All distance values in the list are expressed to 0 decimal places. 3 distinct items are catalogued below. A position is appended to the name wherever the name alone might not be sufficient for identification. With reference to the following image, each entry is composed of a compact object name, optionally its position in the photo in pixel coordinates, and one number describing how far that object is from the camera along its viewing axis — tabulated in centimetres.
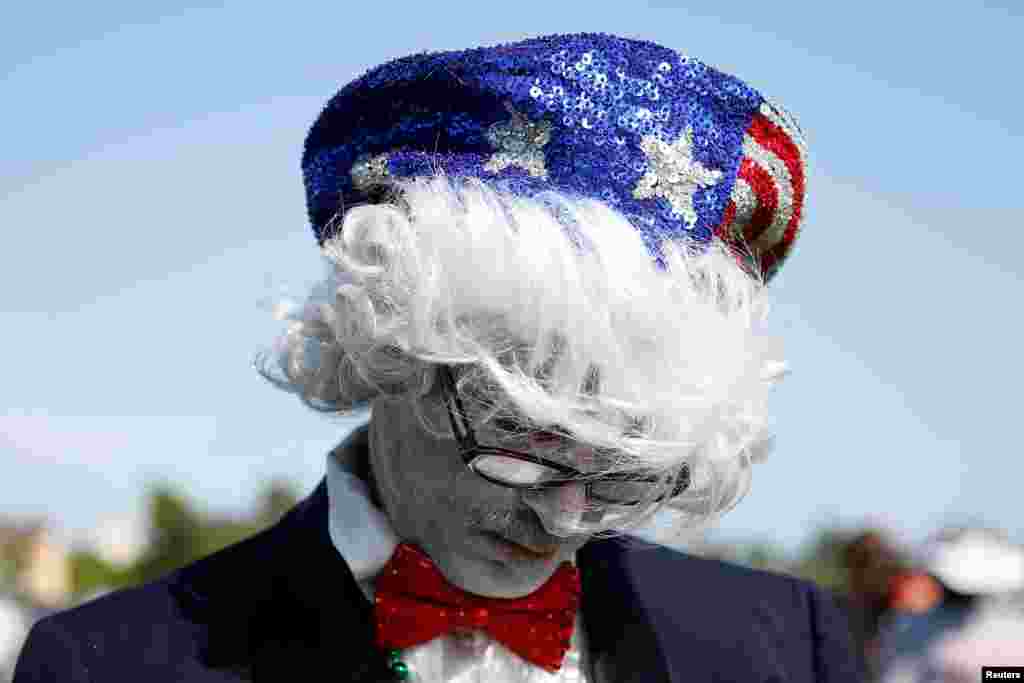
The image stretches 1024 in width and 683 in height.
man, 176
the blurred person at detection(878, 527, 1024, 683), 513
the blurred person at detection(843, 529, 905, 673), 795
